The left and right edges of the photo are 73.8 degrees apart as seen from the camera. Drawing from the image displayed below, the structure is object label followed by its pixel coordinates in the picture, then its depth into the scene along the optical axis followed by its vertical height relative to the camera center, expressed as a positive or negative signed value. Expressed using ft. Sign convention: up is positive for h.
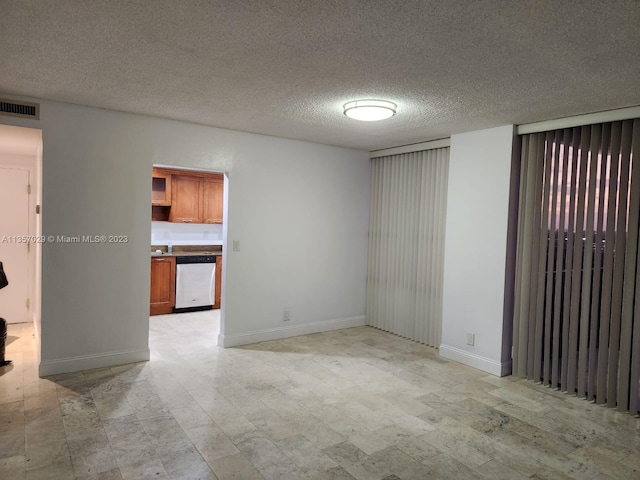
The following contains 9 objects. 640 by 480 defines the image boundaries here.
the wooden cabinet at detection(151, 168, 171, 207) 20.90 +1.65
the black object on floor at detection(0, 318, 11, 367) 13.21 -3.88
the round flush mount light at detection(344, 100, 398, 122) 11.01 +3.20
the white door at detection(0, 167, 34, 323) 17.75 -0.97
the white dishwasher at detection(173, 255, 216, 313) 20.83 -2.87
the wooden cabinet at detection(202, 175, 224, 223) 22.15 +1.42
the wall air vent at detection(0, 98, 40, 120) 11.38 +2.97
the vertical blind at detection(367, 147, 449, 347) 16.30 -0.47
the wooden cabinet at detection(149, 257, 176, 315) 20.21 -2.94
